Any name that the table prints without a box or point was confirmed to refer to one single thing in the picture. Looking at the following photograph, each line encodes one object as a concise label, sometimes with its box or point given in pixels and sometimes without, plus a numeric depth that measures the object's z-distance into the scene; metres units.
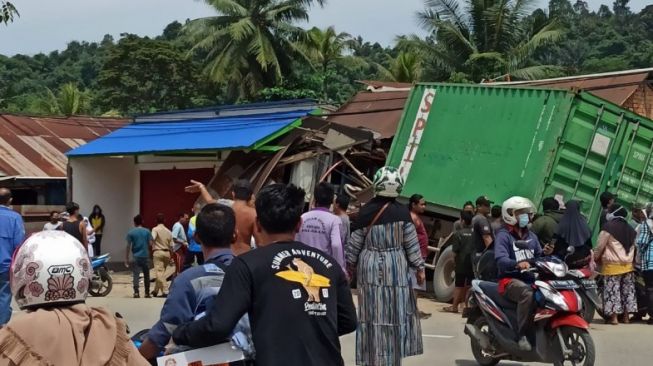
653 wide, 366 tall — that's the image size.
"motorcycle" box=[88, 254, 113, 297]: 17.52
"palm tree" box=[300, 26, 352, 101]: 38.41
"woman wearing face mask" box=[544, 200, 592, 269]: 11.09
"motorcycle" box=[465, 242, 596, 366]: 8.06
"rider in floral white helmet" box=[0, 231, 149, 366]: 3.02
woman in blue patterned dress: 7.52
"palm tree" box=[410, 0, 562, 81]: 30.80
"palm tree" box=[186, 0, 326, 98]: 36.91
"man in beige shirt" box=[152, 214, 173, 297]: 17.31
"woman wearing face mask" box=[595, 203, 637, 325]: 12.50
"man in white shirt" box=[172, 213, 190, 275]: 16.61
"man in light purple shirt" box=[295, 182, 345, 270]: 8.23
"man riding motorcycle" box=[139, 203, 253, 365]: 4.10
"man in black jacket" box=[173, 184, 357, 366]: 3.98
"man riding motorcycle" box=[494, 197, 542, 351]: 8.26
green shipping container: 14.16
